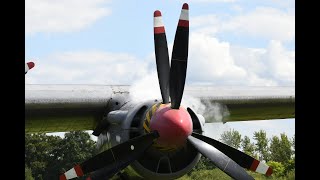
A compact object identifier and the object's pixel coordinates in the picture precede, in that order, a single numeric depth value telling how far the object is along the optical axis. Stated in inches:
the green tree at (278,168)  1578.0
